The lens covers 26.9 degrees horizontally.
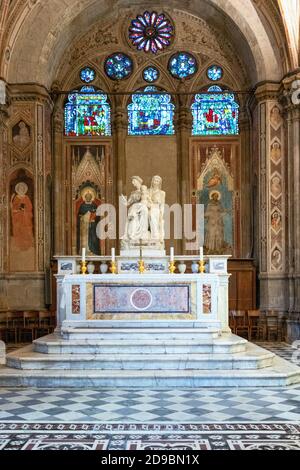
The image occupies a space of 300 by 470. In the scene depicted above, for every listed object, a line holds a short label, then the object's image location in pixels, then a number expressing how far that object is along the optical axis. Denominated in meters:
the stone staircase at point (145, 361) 11.33
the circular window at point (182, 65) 23.42
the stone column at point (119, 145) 22.62
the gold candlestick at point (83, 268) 14.50
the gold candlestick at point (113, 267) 14.66
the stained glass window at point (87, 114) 22.98
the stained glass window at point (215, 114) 22.98
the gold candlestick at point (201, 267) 14.34
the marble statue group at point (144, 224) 15.15
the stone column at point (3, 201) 18.78
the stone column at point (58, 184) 22.09
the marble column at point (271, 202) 19.06
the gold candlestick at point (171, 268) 14.51
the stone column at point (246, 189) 22.14
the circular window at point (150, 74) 23.47
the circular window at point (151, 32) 23.30
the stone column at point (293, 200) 18.22
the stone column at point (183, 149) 22.59
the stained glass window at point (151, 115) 23.12
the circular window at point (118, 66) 23.36
